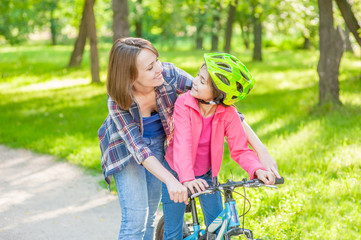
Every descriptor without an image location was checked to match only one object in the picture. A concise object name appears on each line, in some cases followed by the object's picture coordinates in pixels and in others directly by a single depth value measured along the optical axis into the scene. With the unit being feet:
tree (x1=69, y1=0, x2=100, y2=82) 39.68
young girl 7.74
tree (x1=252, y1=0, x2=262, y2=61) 59.66
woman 8.53
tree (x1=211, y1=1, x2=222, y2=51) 84.36
